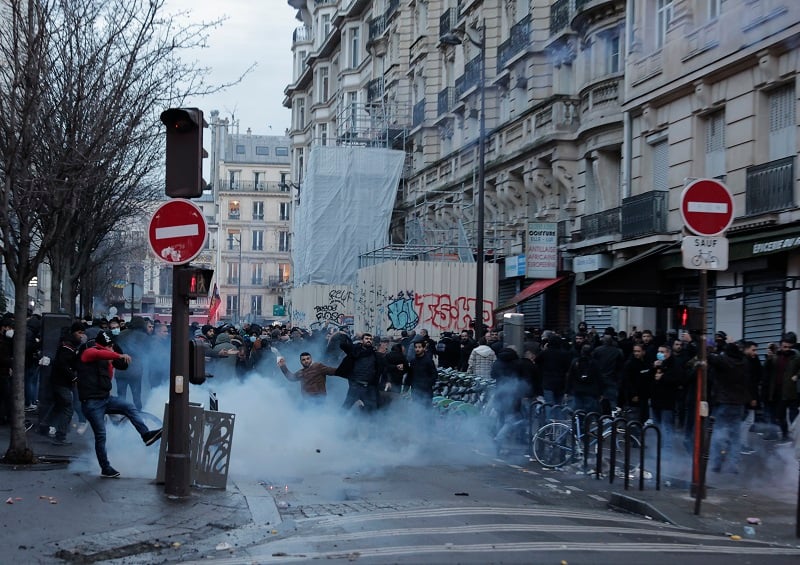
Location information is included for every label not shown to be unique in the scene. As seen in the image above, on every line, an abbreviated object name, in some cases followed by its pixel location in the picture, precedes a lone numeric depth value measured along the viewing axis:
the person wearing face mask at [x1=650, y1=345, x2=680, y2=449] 15.11
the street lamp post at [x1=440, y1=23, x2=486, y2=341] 25.11
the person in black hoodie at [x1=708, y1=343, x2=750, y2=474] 14.05
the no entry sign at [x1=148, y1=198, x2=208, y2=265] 10.33
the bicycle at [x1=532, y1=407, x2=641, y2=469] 13.78
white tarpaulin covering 42.34
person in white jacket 19.05
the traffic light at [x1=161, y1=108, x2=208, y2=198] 10.38
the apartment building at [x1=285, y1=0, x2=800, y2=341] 19.47
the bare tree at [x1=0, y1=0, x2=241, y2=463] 11.94
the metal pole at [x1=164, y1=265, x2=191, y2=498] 10.30
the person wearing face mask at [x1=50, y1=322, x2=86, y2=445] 13.62
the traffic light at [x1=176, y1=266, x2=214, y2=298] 10.20
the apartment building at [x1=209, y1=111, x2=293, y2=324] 101.75
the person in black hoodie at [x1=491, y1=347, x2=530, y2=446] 15.81
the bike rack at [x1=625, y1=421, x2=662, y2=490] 11.84
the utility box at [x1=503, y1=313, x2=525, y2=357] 20.91
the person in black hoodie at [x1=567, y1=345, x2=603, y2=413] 15.97
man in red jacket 11.54
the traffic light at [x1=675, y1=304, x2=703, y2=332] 10.85
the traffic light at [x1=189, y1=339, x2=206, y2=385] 10.44
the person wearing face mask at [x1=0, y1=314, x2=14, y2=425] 16.08
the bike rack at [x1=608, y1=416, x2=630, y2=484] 12.38
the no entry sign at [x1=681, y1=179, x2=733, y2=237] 10.84
